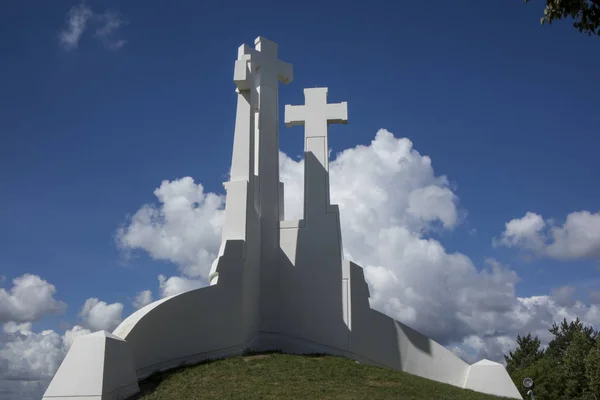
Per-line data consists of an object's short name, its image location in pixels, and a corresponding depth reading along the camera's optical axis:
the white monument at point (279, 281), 15.72
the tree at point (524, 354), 41.22
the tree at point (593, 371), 27.12
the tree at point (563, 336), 42.56
